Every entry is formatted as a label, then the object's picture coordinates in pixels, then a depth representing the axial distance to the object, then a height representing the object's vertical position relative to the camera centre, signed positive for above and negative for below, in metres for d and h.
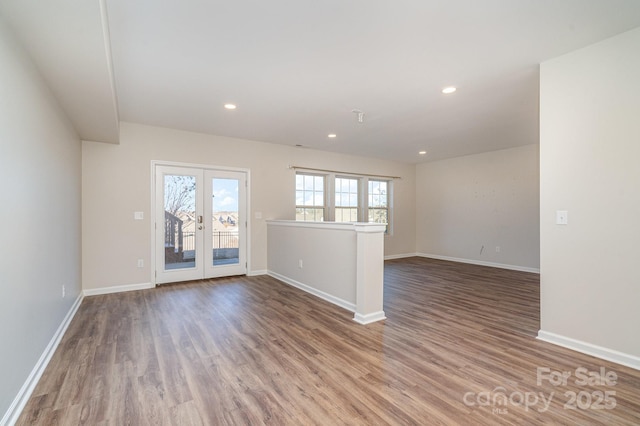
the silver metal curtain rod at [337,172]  5.93 +0.88
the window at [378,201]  7.35 +0.26
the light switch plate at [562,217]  2.48 -0.05
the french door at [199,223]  4.60 -0.19
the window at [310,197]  6.14 +0.31
